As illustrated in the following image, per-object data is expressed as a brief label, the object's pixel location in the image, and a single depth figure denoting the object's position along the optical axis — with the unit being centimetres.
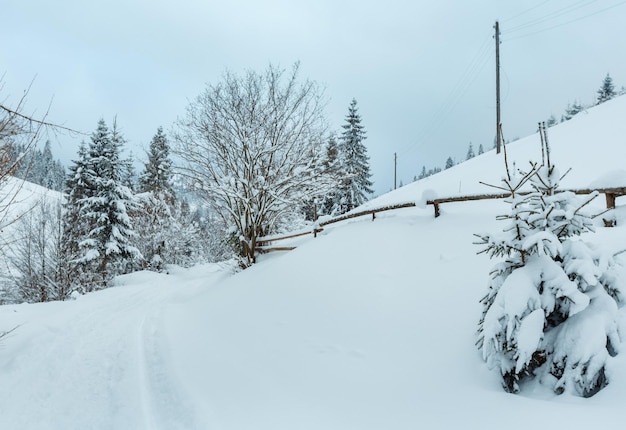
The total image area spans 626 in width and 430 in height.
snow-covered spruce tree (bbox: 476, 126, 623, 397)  294
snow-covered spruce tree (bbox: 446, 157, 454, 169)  9134
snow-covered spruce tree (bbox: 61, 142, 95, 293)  1791
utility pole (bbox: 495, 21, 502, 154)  1927
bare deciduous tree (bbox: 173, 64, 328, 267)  1277
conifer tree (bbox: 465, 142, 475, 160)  9475
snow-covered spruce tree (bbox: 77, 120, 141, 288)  1977
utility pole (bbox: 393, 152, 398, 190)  4086
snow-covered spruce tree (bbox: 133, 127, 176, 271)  2638
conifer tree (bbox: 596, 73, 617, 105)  4134
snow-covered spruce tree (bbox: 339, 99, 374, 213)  2802
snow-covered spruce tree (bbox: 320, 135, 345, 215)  1380
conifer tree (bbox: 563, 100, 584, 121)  4975
